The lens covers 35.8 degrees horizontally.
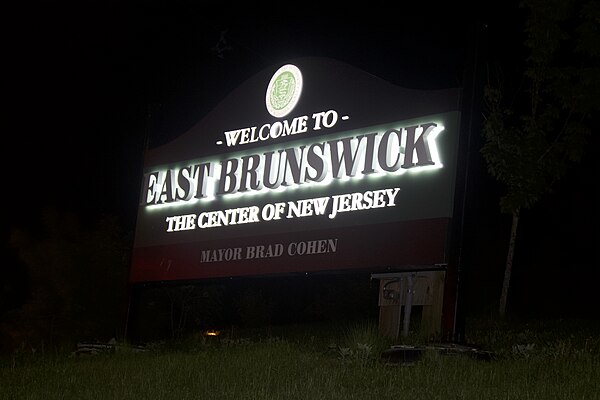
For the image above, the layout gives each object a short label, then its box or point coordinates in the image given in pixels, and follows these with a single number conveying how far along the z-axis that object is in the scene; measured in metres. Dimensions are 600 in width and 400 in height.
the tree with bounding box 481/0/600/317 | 16.39
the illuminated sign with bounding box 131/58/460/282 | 12.12
